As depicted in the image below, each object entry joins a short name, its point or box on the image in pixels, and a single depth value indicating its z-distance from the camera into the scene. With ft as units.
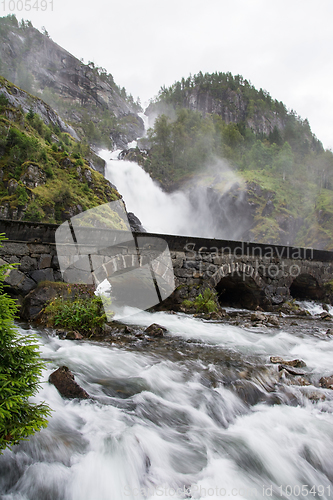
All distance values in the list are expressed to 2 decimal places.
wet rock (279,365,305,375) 15.94
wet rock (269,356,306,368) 17.53
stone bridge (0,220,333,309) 24.53
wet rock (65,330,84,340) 20.12
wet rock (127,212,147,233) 87.76
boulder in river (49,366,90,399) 11.86
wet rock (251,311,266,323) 32.07
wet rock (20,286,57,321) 22.86
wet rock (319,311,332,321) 37.05
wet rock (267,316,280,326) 31.15
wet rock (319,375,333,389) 14.63
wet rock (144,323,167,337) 23.44
